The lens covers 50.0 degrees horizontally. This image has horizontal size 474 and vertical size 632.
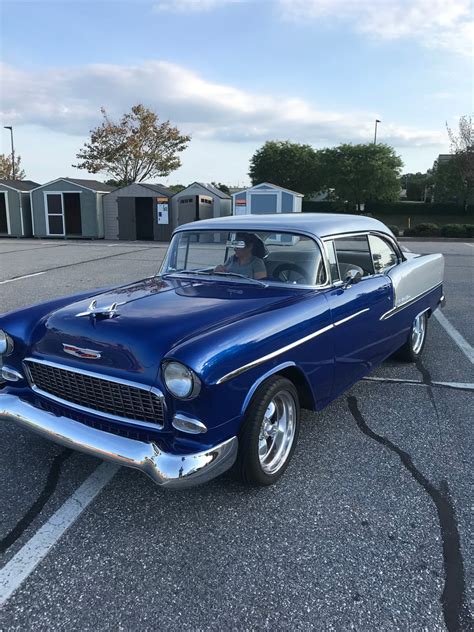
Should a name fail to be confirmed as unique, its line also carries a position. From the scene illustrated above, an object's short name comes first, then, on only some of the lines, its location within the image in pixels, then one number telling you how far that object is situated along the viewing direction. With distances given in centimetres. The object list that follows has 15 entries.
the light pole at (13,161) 4166
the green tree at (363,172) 4381
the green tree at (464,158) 3566
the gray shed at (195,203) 2224
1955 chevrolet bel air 249
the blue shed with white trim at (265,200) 2272
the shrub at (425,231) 2461
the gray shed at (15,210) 2473
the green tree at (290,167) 4853
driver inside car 380
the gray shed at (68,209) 2398
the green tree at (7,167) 4509
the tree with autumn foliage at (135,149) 3578
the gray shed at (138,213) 2308
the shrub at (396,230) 2478
